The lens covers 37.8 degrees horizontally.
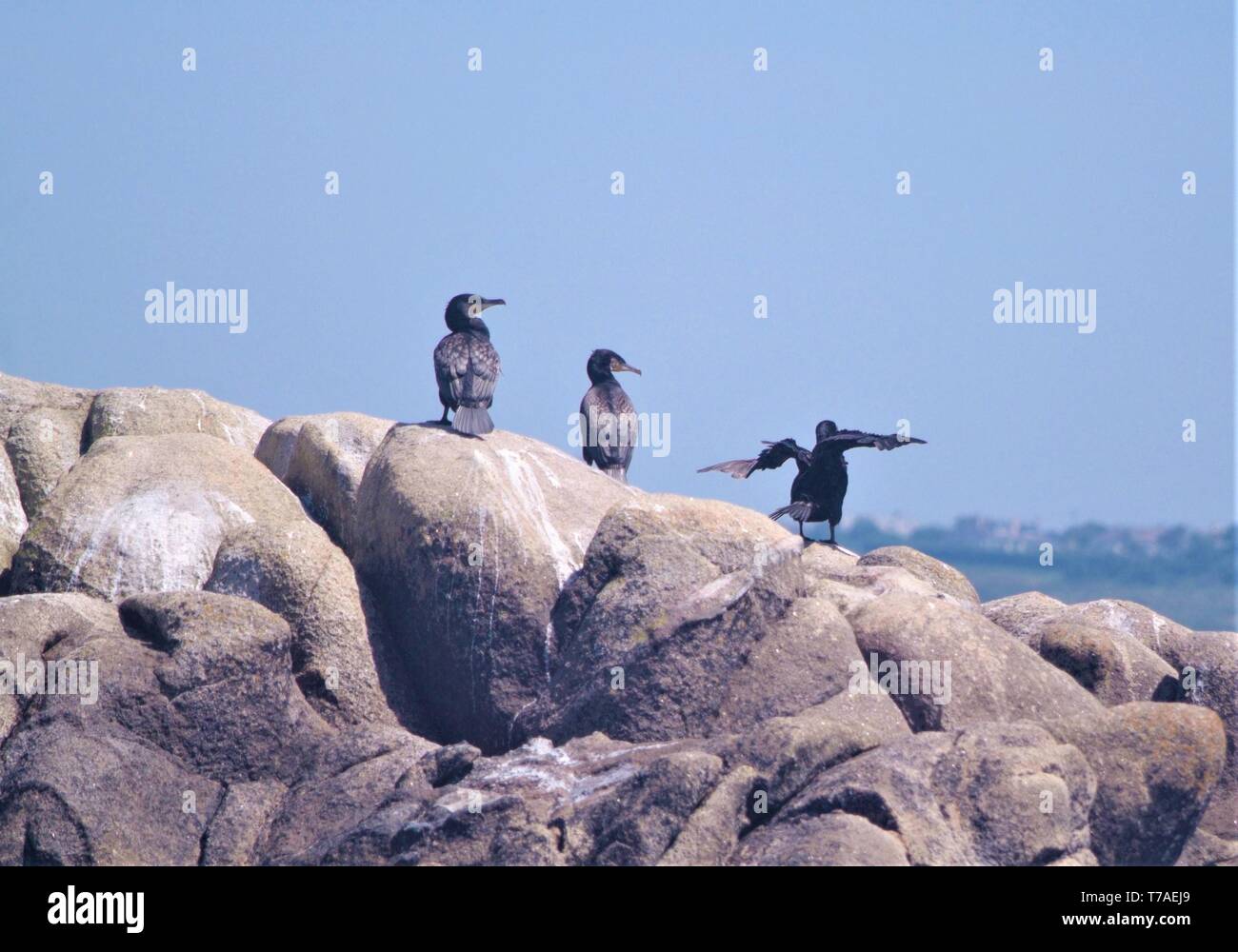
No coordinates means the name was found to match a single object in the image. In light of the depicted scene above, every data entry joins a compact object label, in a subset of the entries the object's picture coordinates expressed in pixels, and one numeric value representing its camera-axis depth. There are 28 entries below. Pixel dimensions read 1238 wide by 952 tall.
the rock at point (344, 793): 12.50
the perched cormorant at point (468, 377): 16.19
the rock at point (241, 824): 12.50
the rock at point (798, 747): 11.44
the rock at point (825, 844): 10.53
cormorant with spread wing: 16.94
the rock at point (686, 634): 13.34
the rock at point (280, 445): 17.42
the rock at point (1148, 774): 12.34
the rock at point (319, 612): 14.52
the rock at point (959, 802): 10.97
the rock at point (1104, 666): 14.66
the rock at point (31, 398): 17.84
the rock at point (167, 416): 17.70
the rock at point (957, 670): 13.41
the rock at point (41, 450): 16.92
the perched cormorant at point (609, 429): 18.34
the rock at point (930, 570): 16.59
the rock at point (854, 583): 14.68
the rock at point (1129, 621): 15.83
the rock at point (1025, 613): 15.62
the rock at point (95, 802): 12.10
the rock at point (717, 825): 11.01
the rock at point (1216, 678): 14.21
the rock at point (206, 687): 13.16
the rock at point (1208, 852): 12.89
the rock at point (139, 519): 15.03
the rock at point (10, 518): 16.08
